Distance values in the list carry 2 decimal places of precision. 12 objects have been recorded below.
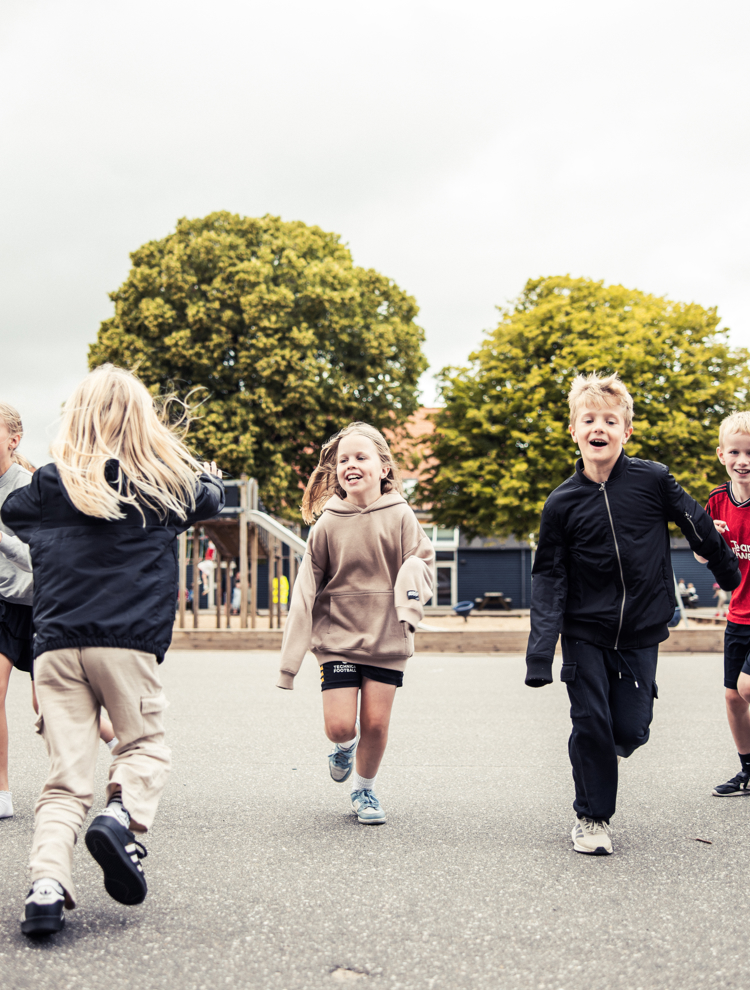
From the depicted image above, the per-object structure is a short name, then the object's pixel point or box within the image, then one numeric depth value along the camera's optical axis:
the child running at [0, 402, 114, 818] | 4.13
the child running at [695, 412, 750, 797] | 4.64
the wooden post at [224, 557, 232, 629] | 16.55
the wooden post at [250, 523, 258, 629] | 15.78
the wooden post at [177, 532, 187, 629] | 15.15
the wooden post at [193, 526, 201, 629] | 15.66
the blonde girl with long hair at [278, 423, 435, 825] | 4.20
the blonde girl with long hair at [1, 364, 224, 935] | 2.95
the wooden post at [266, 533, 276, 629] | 16.95
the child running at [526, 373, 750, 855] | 3.82
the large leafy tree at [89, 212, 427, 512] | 26.88
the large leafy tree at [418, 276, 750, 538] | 27.61
